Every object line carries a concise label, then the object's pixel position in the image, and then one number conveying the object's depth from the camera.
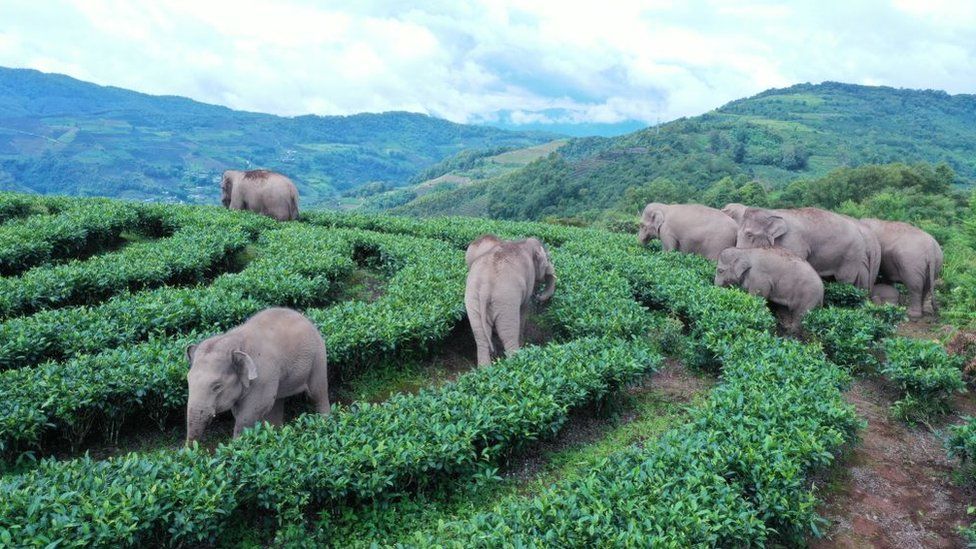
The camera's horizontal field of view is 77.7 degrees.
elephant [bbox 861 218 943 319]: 12.33
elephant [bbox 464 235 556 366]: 8.88
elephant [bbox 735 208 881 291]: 12.45
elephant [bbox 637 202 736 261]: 14.52
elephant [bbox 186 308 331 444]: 5.80
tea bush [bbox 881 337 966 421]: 7.91
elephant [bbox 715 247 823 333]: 10.77
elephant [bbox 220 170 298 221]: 17.42
